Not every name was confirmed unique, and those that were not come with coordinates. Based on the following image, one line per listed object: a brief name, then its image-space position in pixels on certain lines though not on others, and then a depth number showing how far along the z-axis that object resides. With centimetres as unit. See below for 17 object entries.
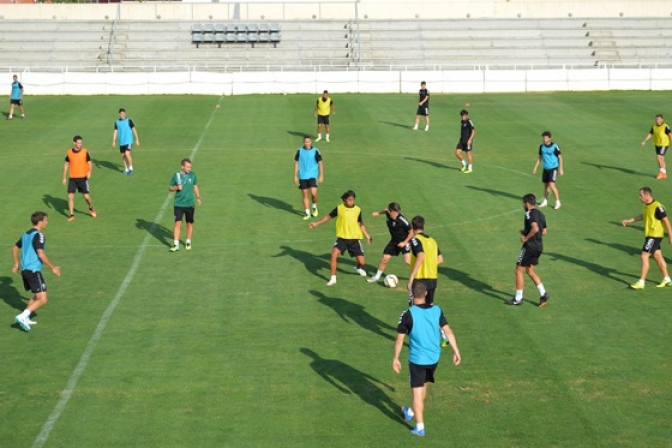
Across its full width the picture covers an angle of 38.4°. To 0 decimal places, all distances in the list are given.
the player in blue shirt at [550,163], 2684
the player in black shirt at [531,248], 1867
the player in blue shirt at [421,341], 1302
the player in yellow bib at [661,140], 3122
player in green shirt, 2258
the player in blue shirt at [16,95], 4188
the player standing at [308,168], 2555
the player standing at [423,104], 3909
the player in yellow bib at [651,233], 1975
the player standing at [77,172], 2594
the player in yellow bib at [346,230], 2008
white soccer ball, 1998
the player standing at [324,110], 3725
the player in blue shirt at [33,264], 1752
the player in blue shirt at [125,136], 3131
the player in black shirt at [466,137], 3147
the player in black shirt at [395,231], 1934
